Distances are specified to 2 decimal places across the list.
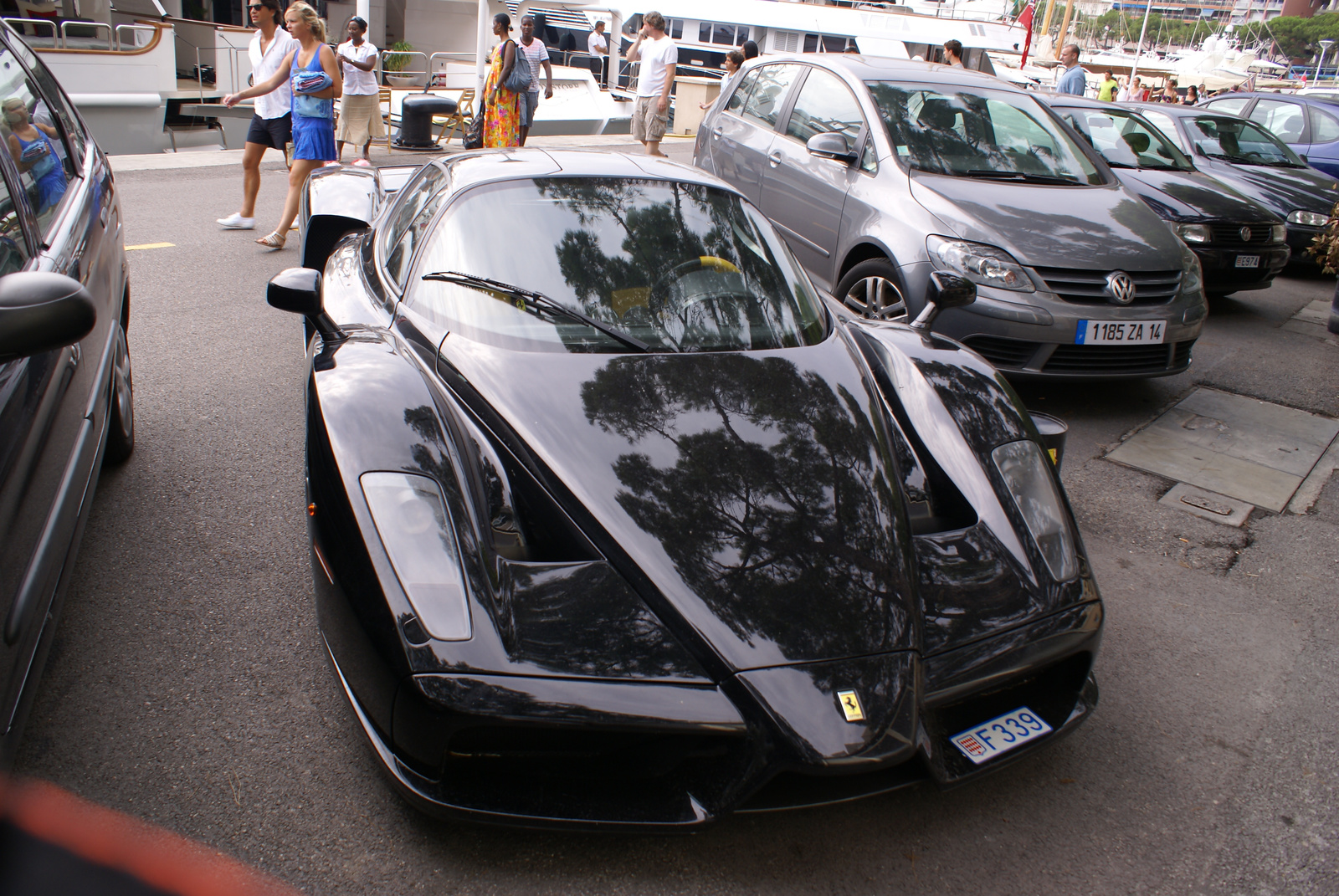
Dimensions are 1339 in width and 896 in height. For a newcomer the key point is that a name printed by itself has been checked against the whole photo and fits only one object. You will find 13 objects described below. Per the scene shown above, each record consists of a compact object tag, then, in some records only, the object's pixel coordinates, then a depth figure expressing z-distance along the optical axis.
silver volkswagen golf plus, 4.62
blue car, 10.30
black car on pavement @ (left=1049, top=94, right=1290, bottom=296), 6.93
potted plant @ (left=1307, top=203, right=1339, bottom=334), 6.62
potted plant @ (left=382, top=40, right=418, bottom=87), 17.71
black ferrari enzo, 1.81
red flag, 28.48
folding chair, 12.89
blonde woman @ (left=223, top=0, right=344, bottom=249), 6.41
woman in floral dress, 8.88
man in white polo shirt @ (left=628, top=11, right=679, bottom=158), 10.52
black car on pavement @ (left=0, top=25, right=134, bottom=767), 1.70
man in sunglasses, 6.76
